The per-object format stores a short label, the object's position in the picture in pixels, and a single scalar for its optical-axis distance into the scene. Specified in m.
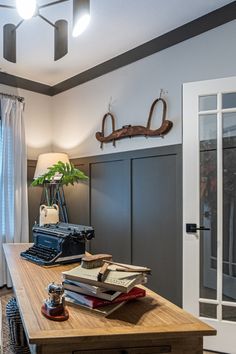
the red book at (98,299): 1.21
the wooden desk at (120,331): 1.01
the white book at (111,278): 1.18
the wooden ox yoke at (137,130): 2.91
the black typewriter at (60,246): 1.92
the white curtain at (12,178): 3.74
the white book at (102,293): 1.20
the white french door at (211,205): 2.42
